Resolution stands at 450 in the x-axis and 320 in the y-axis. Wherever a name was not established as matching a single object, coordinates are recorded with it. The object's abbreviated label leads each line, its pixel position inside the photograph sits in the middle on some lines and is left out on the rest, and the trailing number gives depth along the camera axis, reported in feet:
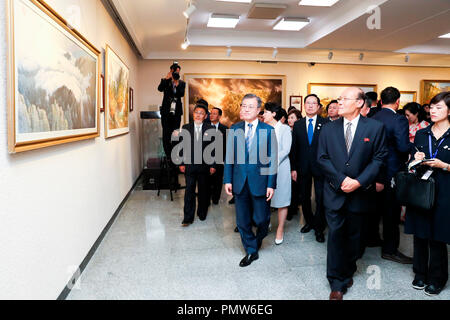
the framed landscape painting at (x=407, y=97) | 34.04
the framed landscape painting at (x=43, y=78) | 6.25
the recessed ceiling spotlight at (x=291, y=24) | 22.27
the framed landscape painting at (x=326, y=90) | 32.89
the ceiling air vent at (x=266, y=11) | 19.38
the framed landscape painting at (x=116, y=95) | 15.21
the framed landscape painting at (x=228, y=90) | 31.35
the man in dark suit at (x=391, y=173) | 11.40
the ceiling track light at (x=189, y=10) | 15.01
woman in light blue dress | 13.23
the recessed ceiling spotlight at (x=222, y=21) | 21.79
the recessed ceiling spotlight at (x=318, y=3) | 18.98
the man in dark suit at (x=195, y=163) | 15.93
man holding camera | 20.24
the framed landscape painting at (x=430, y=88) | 34.32
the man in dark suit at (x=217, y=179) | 19.72
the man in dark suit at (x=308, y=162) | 13.78
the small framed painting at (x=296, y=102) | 32.73
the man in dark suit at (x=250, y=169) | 11.28
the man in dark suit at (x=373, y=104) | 14.32
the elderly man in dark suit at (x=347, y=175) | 9.07
